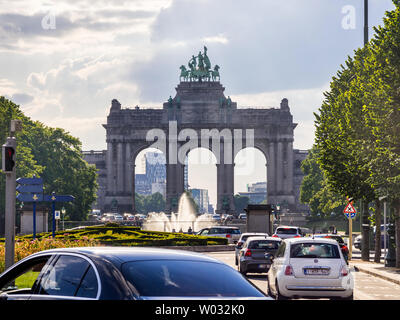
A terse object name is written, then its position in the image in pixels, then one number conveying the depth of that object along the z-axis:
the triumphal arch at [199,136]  149.38
